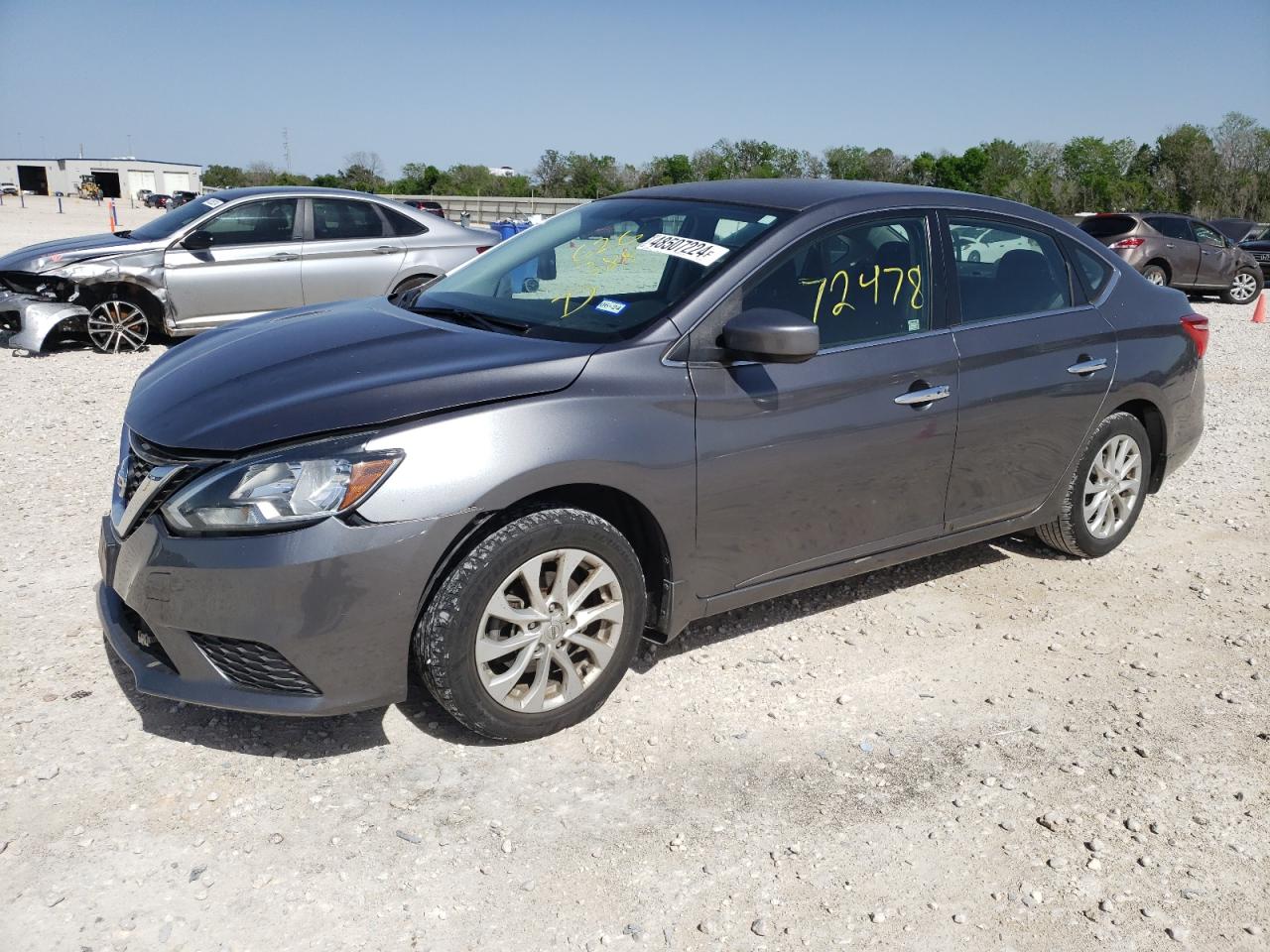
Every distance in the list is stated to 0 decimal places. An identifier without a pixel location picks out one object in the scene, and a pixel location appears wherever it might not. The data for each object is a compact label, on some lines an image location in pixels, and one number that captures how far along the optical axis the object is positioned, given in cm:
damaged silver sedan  964
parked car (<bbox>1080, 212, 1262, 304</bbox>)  1744
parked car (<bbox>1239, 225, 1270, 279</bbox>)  2091
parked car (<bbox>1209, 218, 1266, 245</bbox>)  2378
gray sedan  303
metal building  12575
